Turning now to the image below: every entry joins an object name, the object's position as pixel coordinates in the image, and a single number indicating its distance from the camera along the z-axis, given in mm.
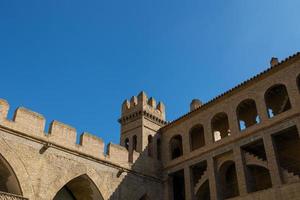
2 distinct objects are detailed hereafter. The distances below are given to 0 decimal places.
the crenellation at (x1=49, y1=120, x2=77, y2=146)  14709
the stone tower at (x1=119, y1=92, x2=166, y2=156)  19750
